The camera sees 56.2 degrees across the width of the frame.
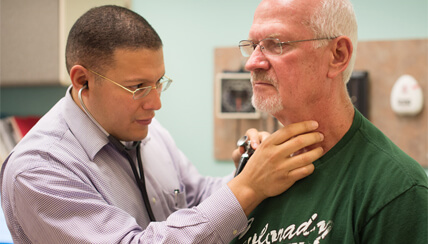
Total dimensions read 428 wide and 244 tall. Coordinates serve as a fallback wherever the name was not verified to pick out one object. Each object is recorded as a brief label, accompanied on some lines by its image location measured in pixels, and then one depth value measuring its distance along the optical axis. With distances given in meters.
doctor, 1.01
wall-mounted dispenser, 2.21
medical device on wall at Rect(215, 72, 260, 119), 2.43
